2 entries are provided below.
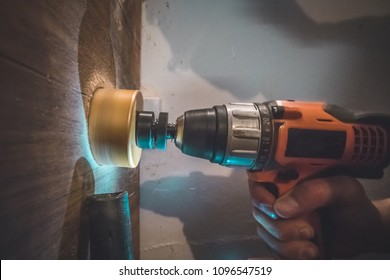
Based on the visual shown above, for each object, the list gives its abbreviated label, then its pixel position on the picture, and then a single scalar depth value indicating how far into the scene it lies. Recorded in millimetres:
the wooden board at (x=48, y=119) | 241
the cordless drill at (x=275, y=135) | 469
